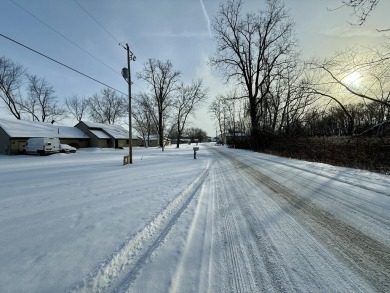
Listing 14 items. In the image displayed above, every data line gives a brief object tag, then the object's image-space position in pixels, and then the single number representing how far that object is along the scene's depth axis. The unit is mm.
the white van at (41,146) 28078
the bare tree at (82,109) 69375
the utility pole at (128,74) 16469
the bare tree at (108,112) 71312
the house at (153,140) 84594
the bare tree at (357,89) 8027
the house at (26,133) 30234
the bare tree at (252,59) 29109
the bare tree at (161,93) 48653
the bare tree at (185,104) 49062
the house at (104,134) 45212
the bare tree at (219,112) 68500
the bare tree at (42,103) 53544
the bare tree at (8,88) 44250
